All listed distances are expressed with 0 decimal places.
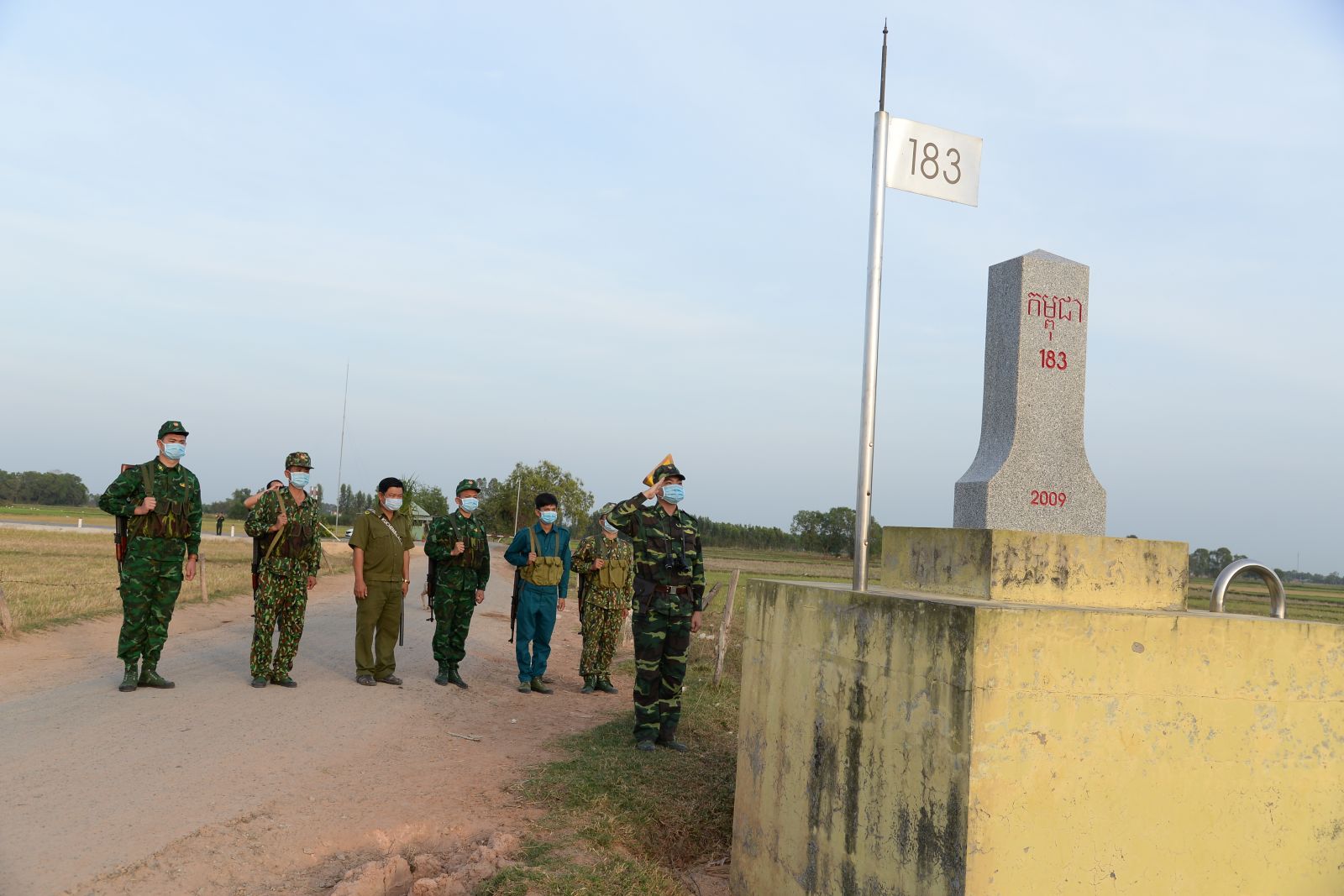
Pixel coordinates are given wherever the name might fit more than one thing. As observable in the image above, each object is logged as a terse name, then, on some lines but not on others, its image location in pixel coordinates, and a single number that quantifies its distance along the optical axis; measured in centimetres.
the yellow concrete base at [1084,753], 312
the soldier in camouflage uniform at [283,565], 829
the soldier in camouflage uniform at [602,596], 948
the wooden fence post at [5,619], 1016
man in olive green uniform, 866
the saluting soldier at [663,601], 706
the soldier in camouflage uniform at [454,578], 920
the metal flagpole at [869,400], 406
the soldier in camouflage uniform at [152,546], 778
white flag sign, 418
